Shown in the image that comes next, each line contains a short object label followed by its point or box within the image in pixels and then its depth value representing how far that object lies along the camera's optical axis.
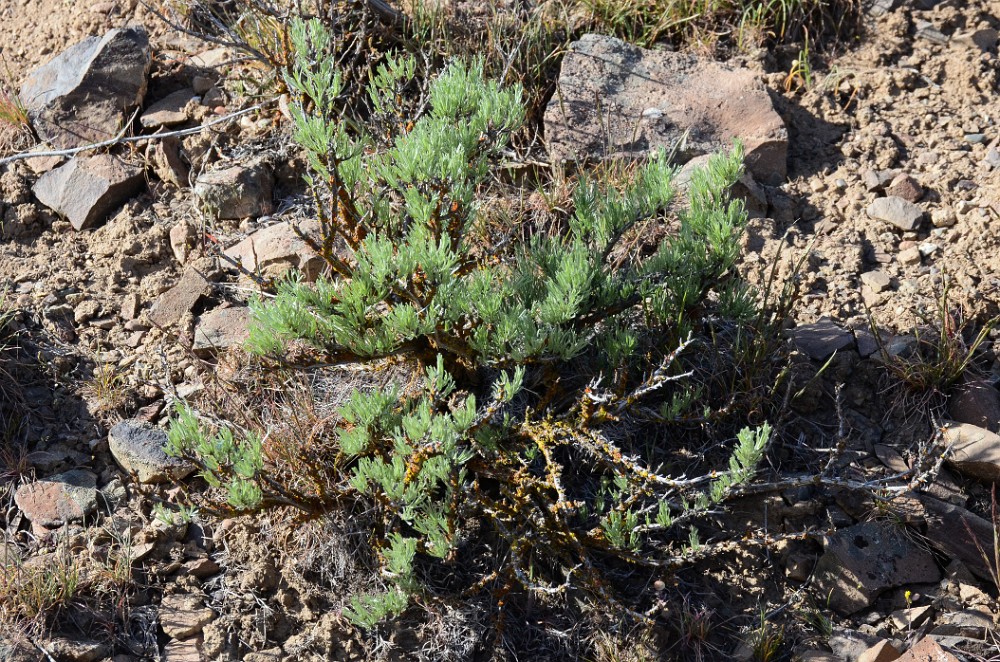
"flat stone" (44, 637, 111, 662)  2.86
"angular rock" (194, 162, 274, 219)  3.99
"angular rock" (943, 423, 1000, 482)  3.17
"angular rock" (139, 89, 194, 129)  4.23
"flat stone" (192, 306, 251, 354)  3.55
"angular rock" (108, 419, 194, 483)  3.25
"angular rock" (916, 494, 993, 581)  3.04
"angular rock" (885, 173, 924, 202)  3.88
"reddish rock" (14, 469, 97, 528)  3.19
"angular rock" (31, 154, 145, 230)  4.02
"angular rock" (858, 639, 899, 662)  2.80
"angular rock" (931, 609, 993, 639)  2.88
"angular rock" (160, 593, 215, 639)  2.98
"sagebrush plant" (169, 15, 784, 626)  2.68
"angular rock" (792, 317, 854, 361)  3.45
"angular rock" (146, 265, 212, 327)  3.69
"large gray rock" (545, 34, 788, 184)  4.01
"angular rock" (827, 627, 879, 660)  2.89
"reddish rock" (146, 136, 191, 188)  4.10
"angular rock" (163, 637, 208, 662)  2.93
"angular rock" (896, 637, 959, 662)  2.70
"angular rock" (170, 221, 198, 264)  3.89
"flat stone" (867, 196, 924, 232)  3.80
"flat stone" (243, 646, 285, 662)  2.95
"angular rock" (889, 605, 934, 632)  2.96
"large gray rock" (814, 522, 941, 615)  3.03
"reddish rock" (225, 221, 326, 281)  3.73
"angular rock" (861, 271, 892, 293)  3.63
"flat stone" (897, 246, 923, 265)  3.68
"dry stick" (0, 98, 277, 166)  4.02
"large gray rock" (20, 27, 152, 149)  4.20
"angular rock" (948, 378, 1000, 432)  3.28
